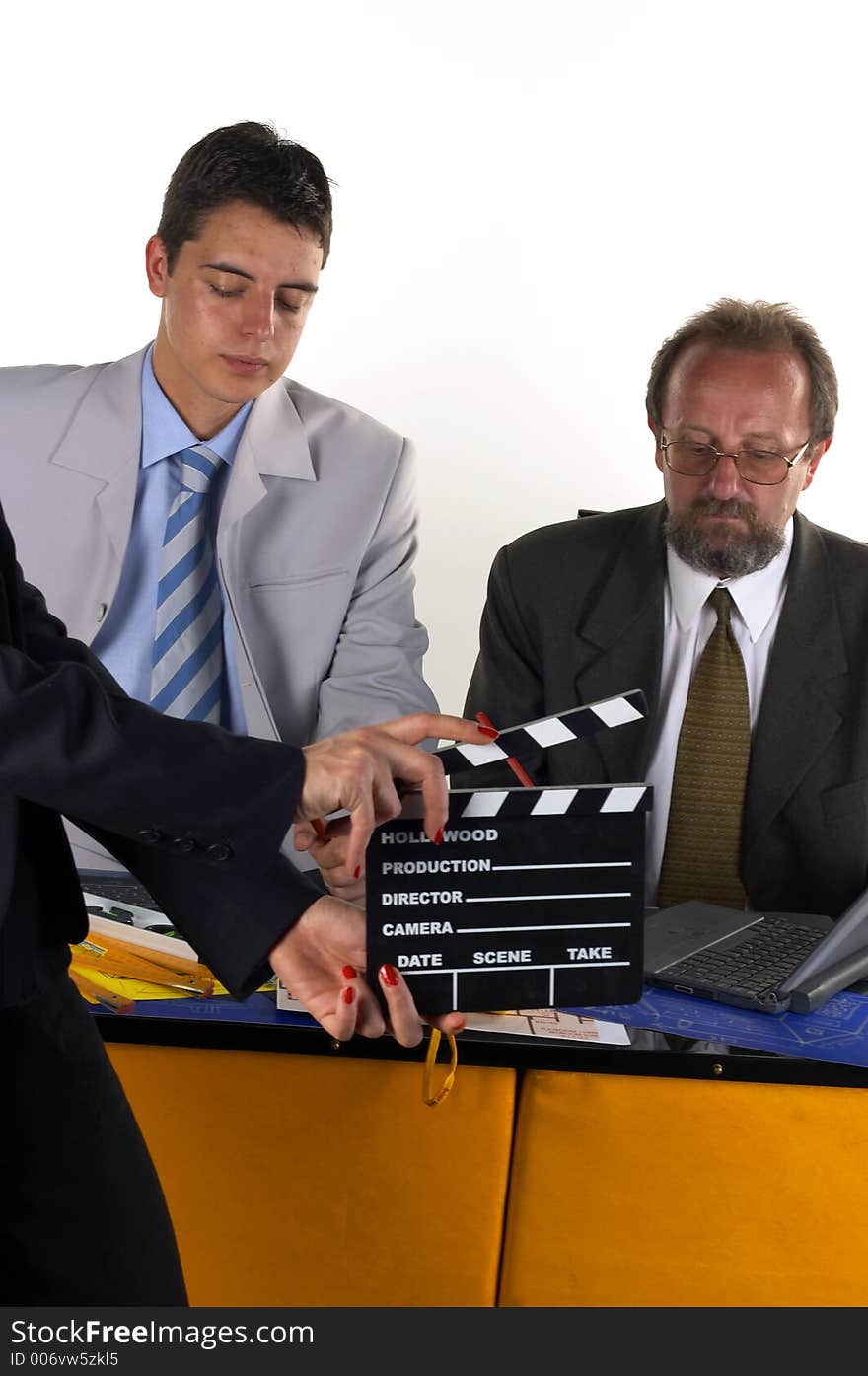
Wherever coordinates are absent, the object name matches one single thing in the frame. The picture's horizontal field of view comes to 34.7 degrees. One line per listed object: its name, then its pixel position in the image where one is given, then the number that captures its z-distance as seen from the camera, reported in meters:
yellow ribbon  1.63
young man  2.76
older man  2.61
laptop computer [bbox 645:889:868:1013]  1.84
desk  1.73
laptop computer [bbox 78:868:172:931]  2.05
